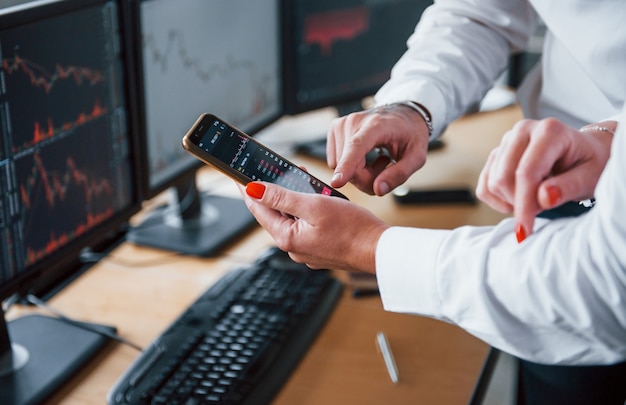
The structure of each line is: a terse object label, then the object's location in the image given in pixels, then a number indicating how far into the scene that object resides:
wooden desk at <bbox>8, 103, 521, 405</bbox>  0.96
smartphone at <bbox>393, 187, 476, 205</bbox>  1.48
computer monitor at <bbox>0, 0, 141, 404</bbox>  0.90
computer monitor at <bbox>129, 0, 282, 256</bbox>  1.18
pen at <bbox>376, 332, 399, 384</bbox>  0.98
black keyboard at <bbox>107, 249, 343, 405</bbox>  0.91
